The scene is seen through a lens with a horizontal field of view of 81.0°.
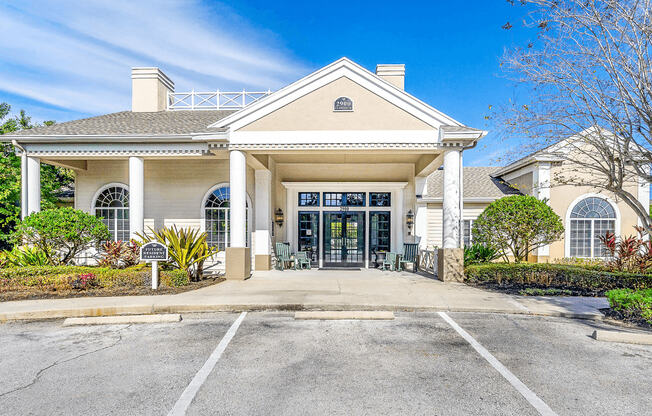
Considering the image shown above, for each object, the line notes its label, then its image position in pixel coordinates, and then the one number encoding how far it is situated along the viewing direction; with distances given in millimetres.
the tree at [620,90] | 6886
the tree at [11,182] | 13419
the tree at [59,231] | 9625
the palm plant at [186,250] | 9656
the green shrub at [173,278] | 9094
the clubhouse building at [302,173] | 10625
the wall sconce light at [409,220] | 14484
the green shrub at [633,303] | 6340
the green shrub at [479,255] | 11174
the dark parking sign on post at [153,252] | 8594
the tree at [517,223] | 10039
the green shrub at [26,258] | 9719
